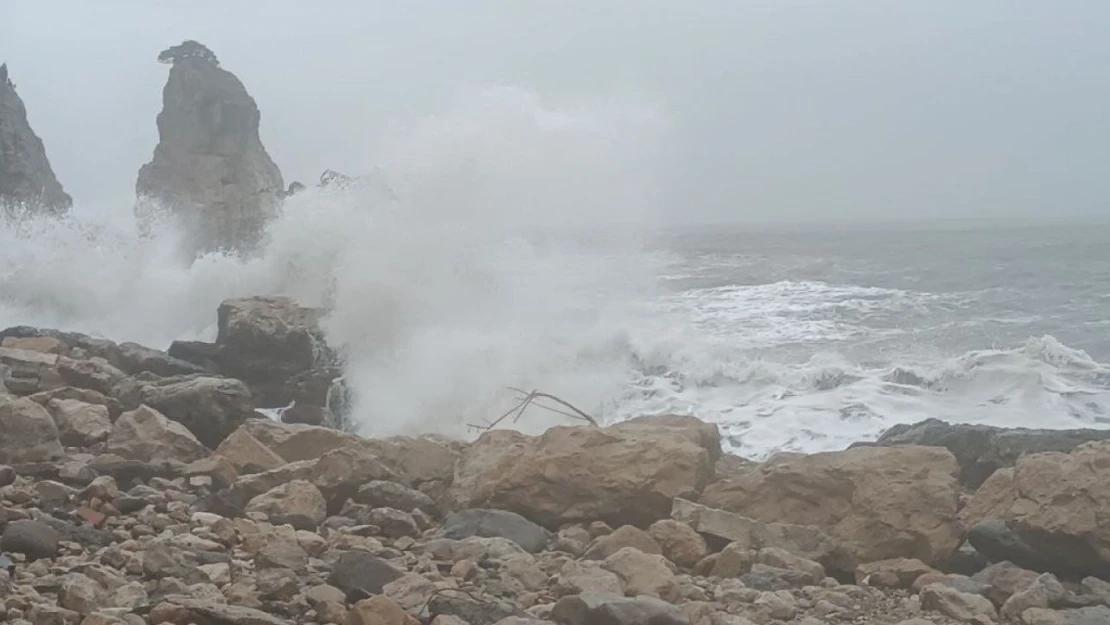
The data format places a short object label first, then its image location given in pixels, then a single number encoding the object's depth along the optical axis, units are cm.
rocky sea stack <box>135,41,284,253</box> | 3294
